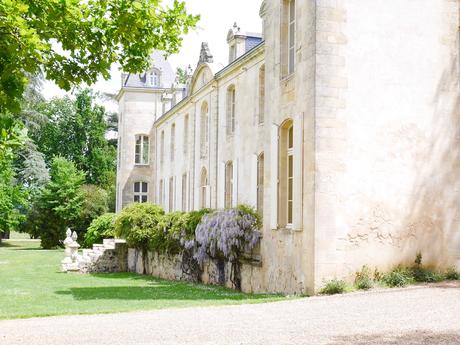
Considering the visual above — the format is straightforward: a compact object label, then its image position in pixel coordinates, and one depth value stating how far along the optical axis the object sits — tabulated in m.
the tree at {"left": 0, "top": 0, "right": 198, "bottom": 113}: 6.62
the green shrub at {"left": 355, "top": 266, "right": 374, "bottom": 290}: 12.23
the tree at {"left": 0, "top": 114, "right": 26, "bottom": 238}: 6.87
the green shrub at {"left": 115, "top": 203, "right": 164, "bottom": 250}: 24.11
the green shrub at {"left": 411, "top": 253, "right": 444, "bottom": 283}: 12.71
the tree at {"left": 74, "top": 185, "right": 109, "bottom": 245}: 42.50
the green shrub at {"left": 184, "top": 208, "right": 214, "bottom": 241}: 19.08
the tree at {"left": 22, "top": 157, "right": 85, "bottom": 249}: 42.34
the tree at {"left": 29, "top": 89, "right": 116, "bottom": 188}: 54.31
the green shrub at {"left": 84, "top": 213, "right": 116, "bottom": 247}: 32.59
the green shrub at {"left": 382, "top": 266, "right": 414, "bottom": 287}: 12.38
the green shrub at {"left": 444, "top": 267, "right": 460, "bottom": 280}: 12.98
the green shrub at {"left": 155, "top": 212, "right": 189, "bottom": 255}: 20.47
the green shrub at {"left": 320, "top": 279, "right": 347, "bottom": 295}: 12.10
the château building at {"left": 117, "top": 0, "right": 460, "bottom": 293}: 12.55
